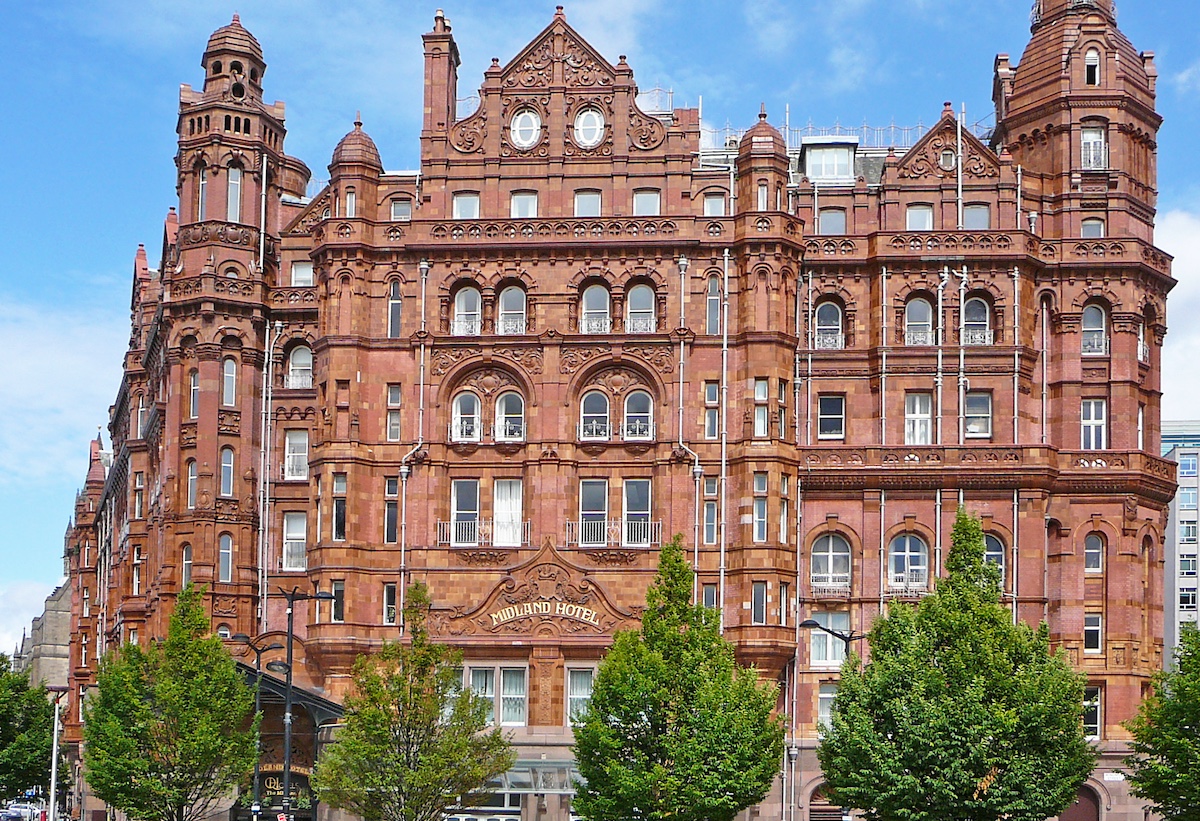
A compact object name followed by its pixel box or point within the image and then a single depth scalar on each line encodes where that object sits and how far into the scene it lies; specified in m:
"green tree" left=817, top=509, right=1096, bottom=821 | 52.28
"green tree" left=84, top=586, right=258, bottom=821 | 66.62
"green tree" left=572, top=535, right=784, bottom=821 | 56.78
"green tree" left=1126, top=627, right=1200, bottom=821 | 53.69
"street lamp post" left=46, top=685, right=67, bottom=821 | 94.31
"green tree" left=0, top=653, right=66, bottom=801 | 92.56
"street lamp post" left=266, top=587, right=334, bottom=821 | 59.66
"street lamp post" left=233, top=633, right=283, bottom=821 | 62.75
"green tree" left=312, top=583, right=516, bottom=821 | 58.91
